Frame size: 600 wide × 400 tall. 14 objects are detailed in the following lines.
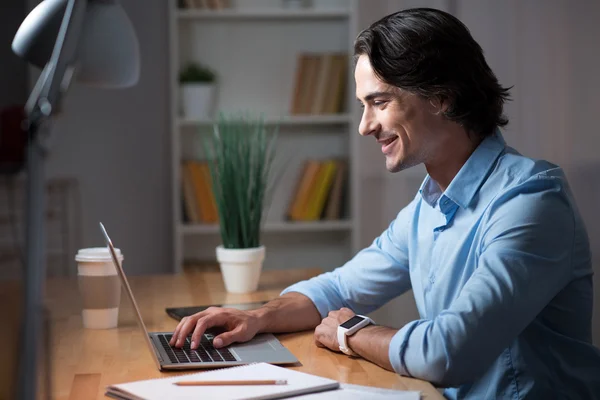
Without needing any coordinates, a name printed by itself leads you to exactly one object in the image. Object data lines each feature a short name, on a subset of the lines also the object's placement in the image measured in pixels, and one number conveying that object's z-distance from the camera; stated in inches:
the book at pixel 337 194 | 217.7
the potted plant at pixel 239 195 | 136.3
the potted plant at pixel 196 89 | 214.7
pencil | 102.2
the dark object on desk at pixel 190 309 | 124.4
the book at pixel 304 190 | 218.5
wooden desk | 105.8
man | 105.5
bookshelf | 219.6
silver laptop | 108.1
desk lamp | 59.0
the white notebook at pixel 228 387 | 100.3
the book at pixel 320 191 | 217.7
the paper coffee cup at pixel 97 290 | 122.1
